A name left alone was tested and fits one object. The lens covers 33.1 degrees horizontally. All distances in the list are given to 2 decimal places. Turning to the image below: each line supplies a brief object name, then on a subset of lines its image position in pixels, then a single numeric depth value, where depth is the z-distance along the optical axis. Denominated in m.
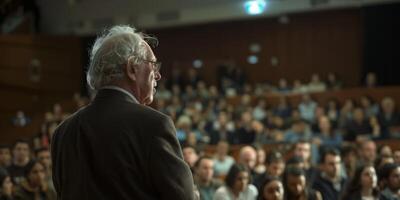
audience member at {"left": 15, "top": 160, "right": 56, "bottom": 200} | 5.43
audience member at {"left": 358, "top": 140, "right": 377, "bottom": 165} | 6.65
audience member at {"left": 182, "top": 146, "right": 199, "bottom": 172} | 6.30
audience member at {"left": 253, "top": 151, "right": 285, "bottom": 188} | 5.60
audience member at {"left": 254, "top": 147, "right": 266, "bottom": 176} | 6.53
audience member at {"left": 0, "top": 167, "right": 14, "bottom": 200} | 5.21
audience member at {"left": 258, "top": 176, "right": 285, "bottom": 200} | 4.27
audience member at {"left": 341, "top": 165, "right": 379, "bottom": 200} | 4.68
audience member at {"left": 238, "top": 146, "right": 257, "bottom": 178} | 6.45
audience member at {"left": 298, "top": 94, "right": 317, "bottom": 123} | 11.22
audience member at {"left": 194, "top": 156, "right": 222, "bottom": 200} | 5.50
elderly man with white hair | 1.63
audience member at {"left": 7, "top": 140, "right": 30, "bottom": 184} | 6.32
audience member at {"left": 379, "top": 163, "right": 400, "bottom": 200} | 4.70
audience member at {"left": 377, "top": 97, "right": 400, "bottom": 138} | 9.51
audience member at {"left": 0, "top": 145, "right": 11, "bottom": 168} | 6.98
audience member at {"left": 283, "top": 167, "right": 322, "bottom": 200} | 4.39
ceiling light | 12.91
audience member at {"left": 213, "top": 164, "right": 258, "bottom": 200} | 4.88
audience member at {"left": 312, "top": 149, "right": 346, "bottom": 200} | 5.42
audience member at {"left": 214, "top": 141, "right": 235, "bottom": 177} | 7.43
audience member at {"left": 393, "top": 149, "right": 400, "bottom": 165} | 5.83
